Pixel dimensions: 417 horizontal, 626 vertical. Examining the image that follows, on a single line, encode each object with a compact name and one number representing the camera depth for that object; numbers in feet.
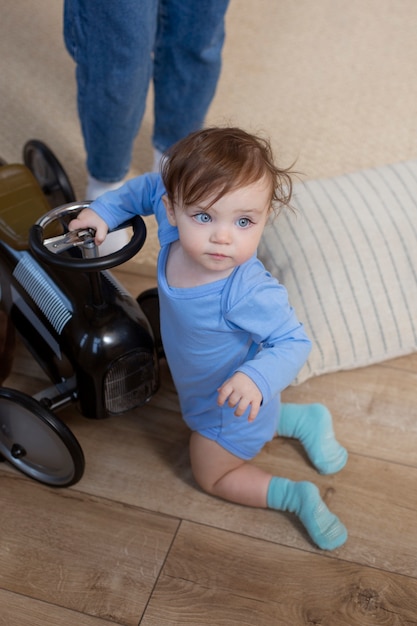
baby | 2.28
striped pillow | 3.56
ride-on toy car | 2.83
